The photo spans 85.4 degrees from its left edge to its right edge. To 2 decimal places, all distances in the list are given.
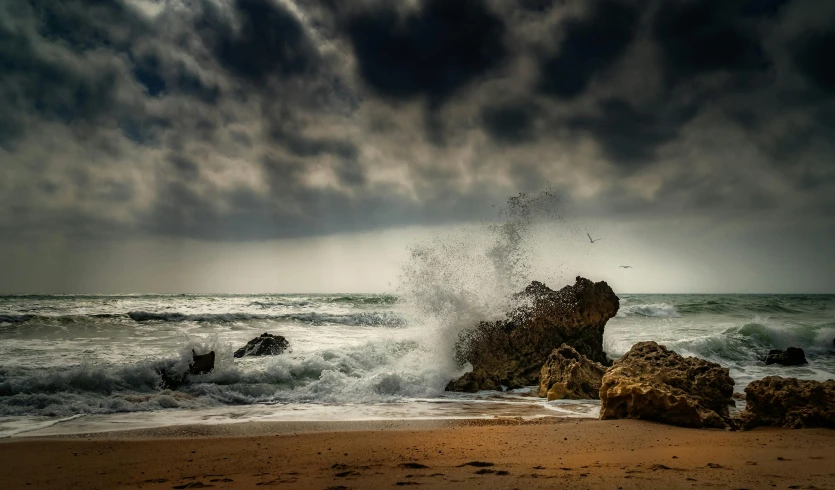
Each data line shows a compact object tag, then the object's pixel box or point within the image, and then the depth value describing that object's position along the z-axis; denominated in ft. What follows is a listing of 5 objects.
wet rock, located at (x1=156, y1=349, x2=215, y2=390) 29.71
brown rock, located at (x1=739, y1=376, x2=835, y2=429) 16.63
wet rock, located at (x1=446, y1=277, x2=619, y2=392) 32.58
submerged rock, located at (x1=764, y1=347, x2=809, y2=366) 44.86
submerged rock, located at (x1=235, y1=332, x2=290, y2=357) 46.32
